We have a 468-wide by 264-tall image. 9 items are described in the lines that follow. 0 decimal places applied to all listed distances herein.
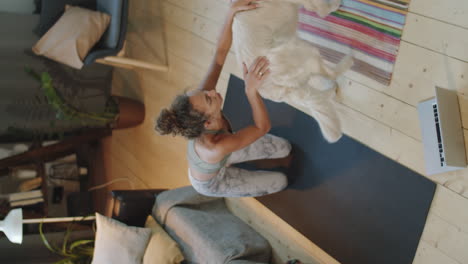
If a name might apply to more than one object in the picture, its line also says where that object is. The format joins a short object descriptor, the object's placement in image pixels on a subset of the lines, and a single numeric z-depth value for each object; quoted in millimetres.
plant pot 3855
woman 2092
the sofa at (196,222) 2758
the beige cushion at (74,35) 3189
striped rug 2234
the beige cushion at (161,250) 2840
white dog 2137
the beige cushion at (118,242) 2902
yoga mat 2295
